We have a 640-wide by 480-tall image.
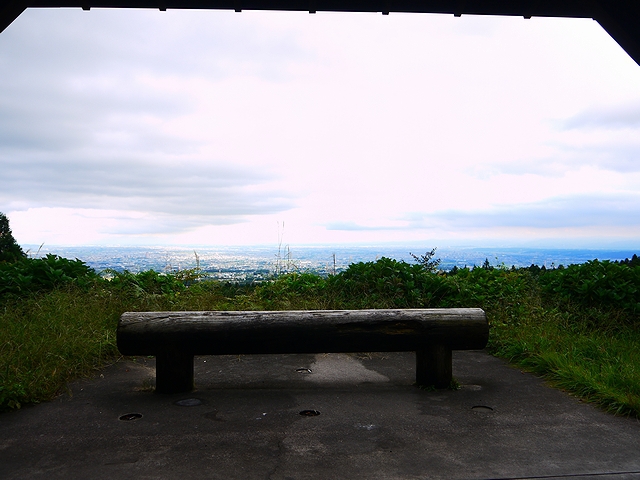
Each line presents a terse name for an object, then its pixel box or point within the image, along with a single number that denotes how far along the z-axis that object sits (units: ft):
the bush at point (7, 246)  28.07
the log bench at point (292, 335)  13.05
